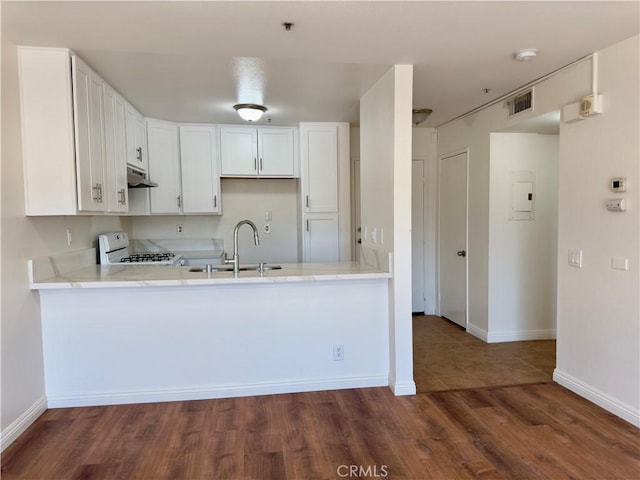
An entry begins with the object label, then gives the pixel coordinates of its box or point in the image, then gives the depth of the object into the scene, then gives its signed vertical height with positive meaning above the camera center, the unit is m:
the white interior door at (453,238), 4.52 -0.23
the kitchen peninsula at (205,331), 2.72 -0.79
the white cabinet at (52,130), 2.46 +0.60
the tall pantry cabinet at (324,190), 4.45 +0.35
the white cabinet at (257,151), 4.57 +0.83
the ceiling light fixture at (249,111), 3.64 +1.03
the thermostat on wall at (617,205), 2.46 +0.07
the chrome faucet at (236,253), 2.88 -0.23
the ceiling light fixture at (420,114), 3.87 +1.03
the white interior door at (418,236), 5.04 -0.22
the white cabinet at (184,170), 4.36 +0.60
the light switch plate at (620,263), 2.47 -0.30
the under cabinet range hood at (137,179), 3.75 +0.44
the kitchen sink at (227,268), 3.10 -0.37
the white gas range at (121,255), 3.59 -0.31
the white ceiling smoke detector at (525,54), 2.53 +1.06
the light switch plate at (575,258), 2.84 -0.30
